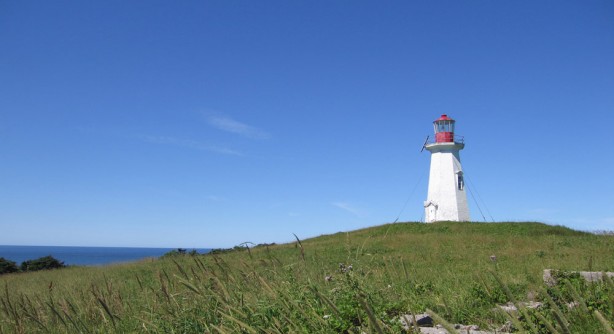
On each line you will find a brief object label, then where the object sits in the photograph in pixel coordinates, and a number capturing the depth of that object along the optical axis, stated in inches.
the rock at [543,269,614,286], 250.7
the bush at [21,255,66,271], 1158.1
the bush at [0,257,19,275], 1135.6
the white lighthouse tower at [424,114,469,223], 1560.0
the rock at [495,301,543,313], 230.6
